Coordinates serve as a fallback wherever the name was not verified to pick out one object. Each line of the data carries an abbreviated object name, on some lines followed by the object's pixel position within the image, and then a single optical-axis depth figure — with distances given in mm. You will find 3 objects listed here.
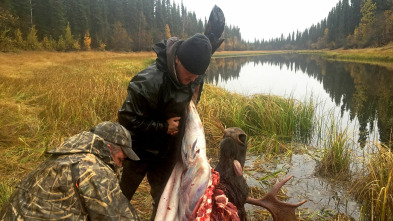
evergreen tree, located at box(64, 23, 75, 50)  39281
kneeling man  1413
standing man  2049
